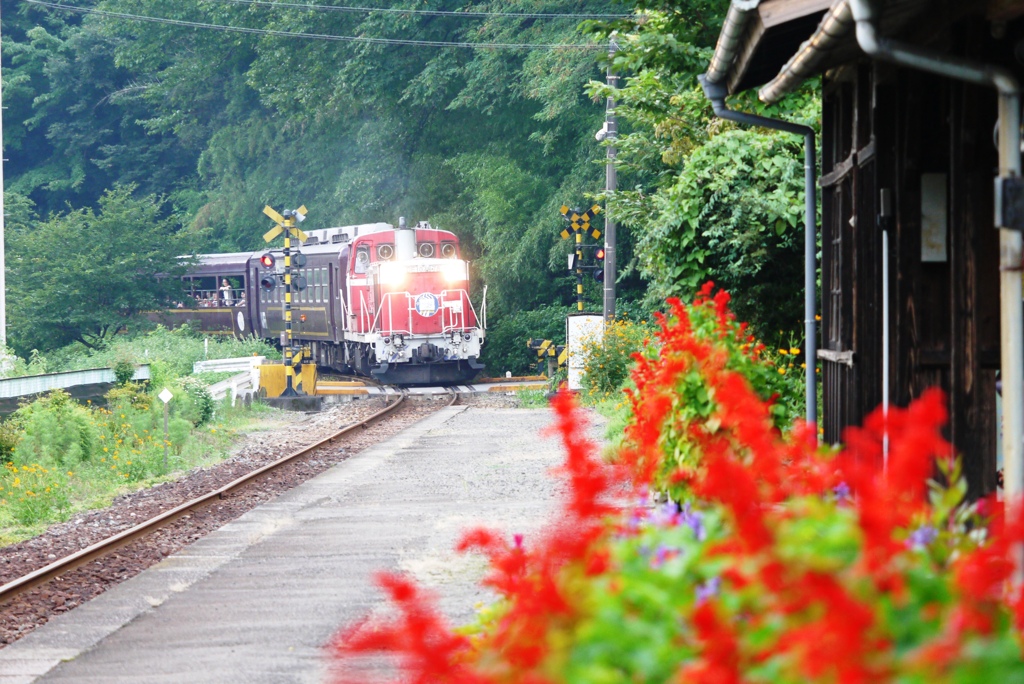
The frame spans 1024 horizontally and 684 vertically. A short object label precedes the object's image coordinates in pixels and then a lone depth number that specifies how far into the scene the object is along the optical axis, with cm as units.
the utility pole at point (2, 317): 2938
